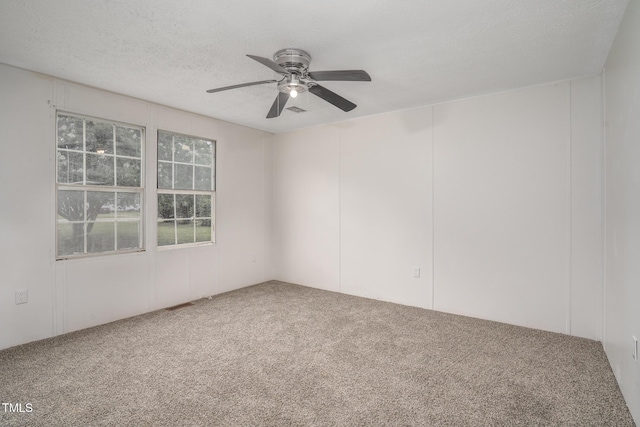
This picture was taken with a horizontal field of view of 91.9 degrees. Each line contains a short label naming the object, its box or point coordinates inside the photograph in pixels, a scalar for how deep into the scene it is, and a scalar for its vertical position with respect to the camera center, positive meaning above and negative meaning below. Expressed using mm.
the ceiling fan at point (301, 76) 2287 +1075
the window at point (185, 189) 4004 +333
